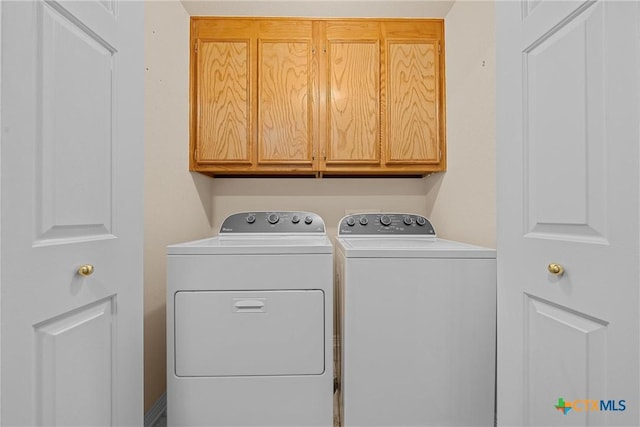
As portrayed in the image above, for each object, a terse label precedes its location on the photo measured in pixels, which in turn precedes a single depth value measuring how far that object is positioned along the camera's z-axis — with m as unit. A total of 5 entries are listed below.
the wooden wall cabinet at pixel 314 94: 1.96
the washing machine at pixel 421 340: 1.26
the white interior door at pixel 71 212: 0.62
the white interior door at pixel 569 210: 0.65
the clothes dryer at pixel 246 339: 1.29
